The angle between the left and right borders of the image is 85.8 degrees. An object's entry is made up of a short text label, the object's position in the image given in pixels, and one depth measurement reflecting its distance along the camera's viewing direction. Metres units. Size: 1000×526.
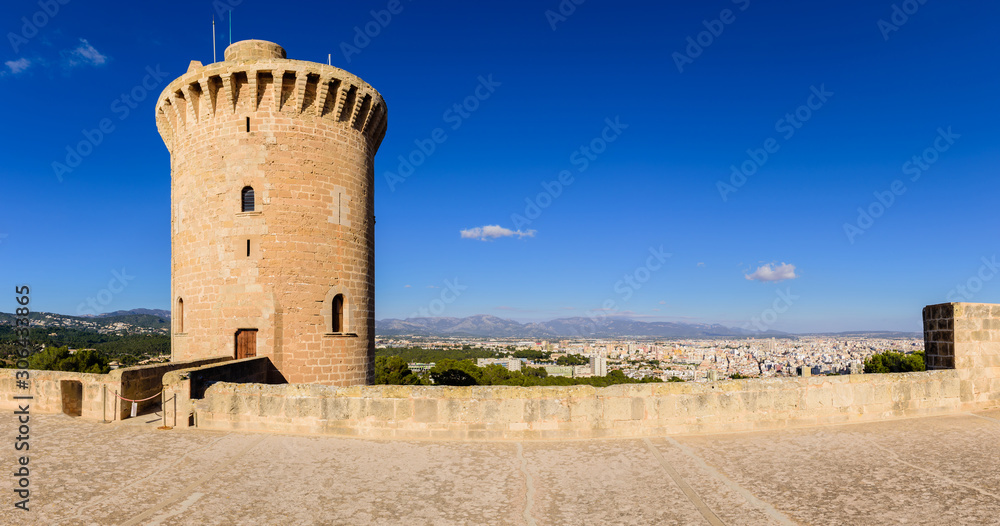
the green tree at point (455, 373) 35.56
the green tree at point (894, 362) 30.50
